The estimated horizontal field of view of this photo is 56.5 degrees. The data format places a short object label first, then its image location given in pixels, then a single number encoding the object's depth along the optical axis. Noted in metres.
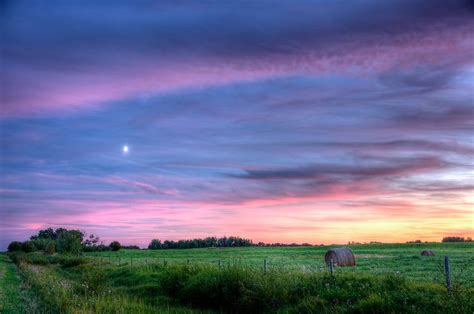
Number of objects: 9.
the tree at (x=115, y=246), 142.88
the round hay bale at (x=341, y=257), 38.25
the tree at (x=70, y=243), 81.75
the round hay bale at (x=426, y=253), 50.53
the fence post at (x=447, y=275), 15.50
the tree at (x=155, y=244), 151.52
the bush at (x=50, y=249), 106.51
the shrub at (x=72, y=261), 54.34
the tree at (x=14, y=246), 143.39
